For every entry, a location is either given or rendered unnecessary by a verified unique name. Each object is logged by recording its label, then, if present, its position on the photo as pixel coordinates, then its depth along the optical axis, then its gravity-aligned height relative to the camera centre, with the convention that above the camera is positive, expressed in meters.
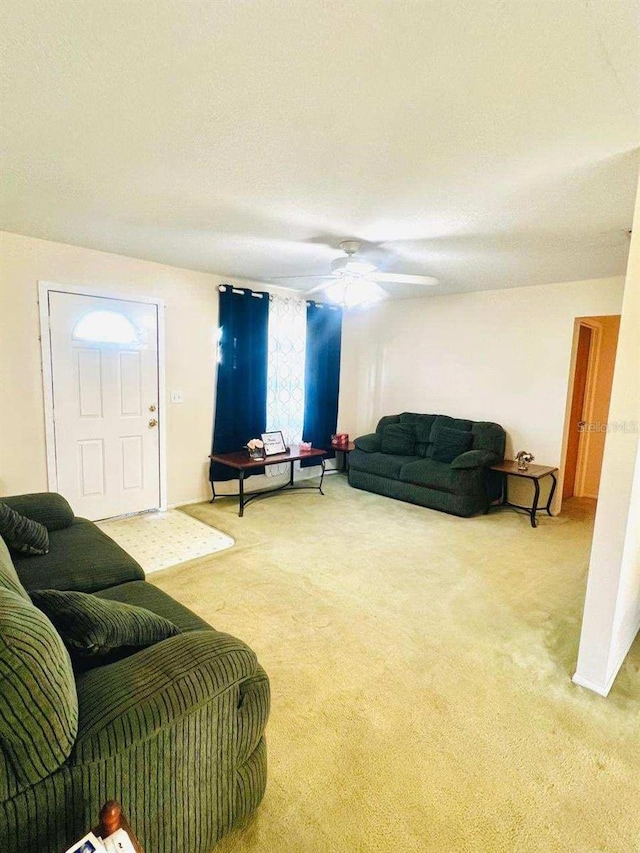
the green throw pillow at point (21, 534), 2.11 -0.87
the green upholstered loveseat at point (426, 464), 4.31 -0.97
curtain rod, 4.42 +0.84
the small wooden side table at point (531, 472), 4.07 -0.89
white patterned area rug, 3.26 -1.44
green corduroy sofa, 0.92 -0.91
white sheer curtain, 5.00 +0.04
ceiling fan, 3.06 +0.71
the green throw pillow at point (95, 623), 1.24 -0.78
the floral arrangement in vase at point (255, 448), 4.52 -0.82
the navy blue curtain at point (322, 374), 5.40 -0.01
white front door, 3.60 -0.34
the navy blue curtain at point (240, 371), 4.54 -0.02
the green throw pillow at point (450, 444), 4.67 -0.73
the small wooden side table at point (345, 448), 5.52 -0.97
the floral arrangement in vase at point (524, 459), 4.38 -0.80
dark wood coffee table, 4.20 -0.93
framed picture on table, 4.67 -0.80
